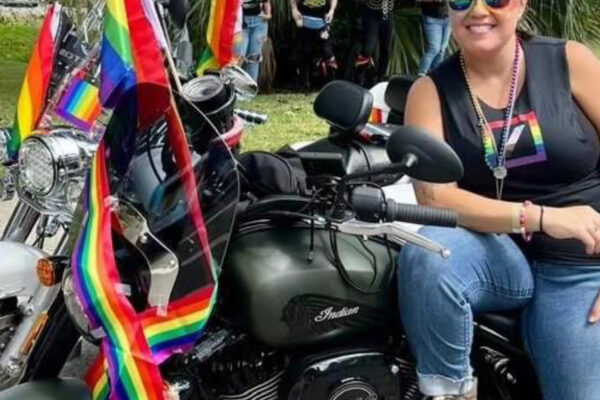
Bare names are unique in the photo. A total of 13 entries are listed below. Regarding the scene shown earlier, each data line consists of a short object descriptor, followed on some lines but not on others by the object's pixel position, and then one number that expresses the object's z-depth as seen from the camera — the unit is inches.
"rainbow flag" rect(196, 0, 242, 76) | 107.4
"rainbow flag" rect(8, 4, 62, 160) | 93.7
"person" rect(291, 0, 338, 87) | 410.4
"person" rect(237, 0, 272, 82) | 350.5
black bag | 91.6
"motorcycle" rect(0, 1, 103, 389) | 87.5
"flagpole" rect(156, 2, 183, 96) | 74.4
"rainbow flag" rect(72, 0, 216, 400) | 70.7
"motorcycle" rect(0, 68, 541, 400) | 78.3
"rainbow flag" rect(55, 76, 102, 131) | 90.7
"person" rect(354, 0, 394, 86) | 410.0
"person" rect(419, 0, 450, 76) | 392.8
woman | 88.6
